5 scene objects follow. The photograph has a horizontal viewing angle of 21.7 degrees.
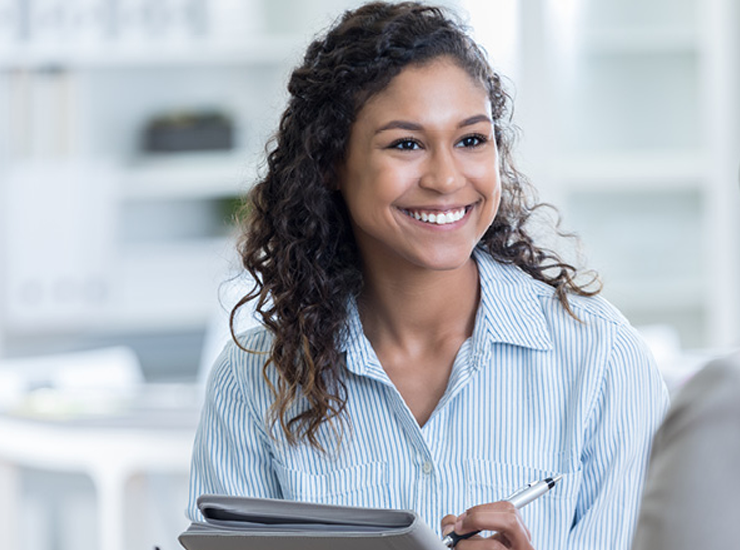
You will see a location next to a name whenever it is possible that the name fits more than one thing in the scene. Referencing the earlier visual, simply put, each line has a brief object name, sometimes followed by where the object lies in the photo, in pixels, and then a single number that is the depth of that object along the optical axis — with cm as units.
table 435
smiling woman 250
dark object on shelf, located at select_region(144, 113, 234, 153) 715
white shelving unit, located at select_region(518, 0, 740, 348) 730
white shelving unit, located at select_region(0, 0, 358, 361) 703
